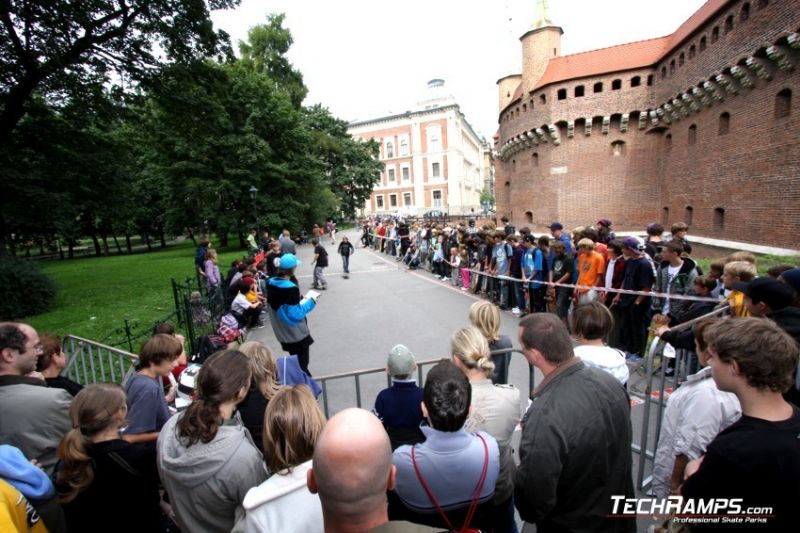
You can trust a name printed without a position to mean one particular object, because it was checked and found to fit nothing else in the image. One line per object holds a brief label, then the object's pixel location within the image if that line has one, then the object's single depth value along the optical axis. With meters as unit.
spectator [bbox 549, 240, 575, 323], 8.38
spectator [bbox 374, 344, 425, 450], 2.69
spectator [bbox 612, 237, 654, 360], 6.62
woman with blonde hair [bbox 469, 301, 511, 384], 3.97
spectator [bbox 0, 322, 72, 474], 2.65
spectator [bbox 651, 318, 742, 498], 2.40
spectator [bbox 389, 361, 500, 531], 1.89
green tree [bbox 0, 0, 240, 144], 12.45
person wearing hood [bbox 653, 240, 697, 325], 6.40
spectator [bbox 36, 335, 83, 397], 3.41
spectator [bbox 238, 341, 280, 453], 2.94
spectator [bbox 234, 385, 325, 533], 1.89
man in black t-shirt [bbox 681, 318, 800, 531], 1.63
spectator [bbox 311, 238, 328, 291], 13.21
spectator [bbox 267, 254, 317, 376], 5.32
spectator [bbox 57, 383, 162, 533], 2.25
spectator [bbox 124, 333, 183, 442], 3.23
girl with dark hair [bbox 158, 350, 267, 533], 2.14
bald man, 1.32
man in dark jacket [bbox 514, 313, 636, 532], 2.07
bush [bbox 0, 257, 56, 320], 11.80
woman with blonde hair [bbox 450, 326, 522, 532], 2.41
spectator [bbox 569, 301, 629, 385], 3.08
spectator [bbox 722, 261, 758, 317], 4.54
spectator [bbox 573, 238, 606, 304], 7.64
